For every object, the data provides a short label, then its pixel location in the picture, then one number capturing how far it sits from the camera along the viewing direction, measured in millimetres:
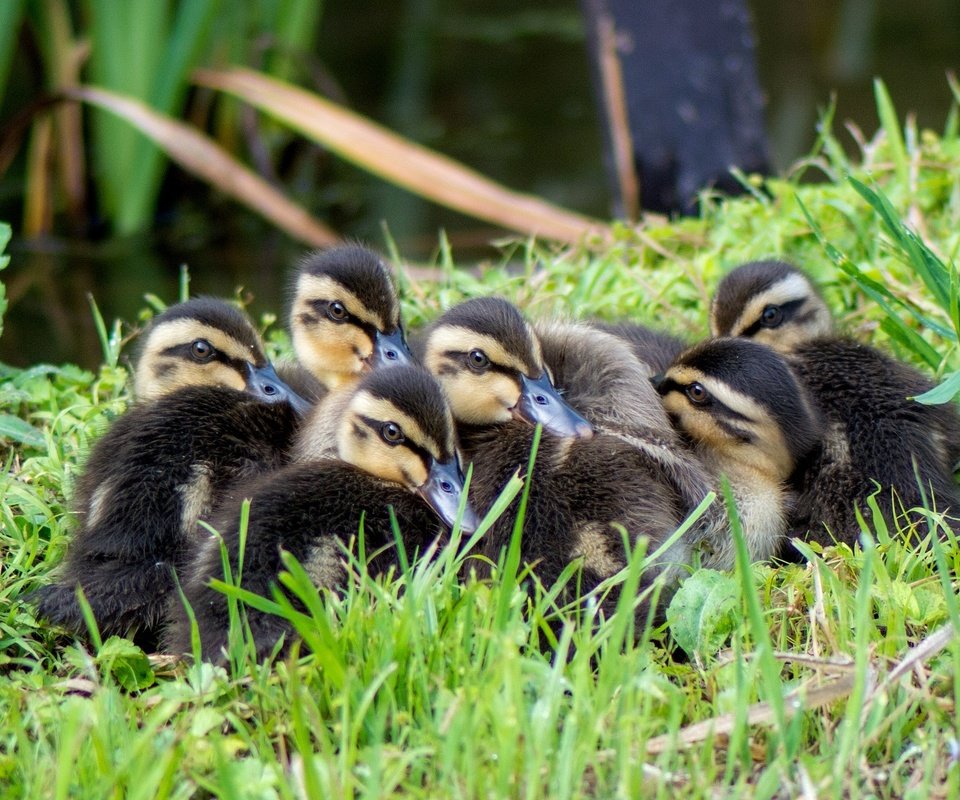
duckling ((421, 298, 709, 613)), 5602
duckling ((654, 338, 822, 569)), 6273
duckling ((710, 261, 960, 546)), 6363
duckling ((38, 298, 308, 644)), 5781
